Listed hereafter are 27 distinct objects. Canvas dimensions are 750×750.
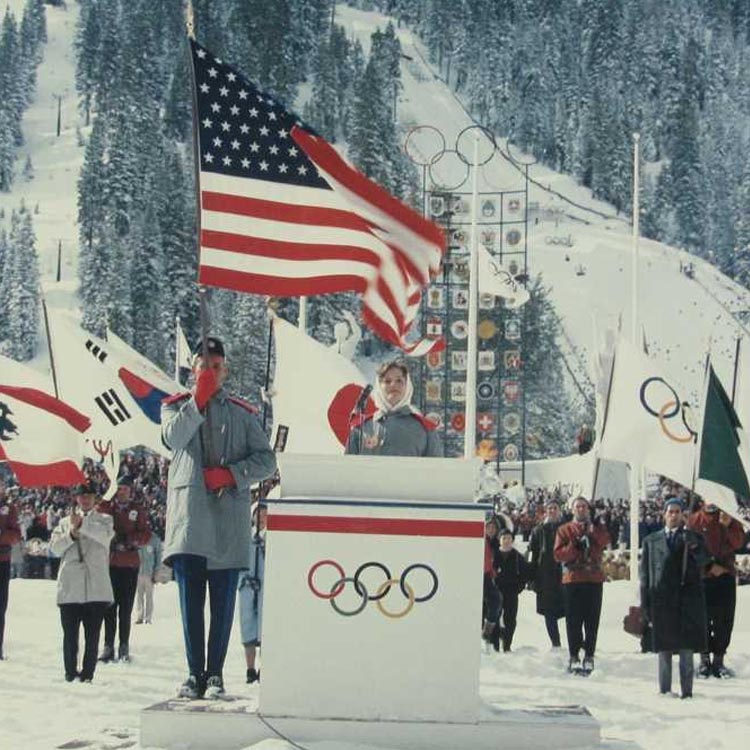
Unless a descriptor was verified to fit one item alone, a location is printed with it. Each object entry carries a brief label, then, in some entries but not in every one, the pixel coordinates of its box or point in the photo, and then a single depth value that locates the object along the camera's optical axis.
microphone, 7.38
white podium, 6.20
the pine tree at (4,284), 90.75
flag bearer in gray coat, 6.93
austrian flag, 13.78
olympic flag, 12.97
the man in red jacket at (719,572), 11.92
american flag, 7.68
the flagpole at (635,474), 16.44
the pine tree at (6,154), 127.00
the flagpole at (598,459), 13.48
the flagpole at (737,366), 12.68
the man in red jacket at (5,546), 12.19
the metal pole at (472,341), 21.67
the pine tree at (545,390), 79.50
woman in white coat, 10.16
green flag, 10.59
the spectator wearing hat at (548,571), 14.28
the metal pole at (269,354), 11.48
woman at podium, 7.24
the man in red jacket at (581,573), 12.07
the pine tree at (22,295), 89.06
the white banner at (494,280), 26.53
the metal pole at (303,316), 15.95
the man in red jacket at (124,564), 12.21
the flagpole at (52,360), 14.65
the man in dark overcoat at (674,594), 9.88
